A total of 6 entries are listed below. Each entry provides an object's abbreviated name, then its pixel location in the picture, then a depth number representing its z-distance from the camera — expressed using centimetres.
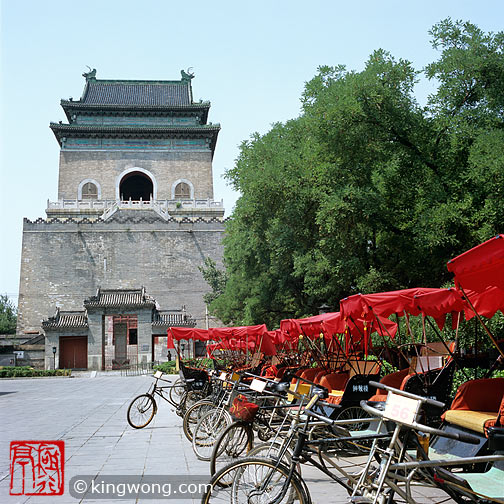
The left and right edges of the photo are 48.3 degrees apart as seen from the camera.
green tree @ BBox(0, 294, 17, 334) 4594
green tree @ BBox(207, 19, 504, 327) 1227
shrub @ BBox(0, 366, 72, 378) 3089
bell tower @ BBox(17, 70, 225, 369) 3525
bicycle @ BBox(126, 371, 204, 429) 954
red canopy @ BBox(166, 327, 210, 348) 1314
